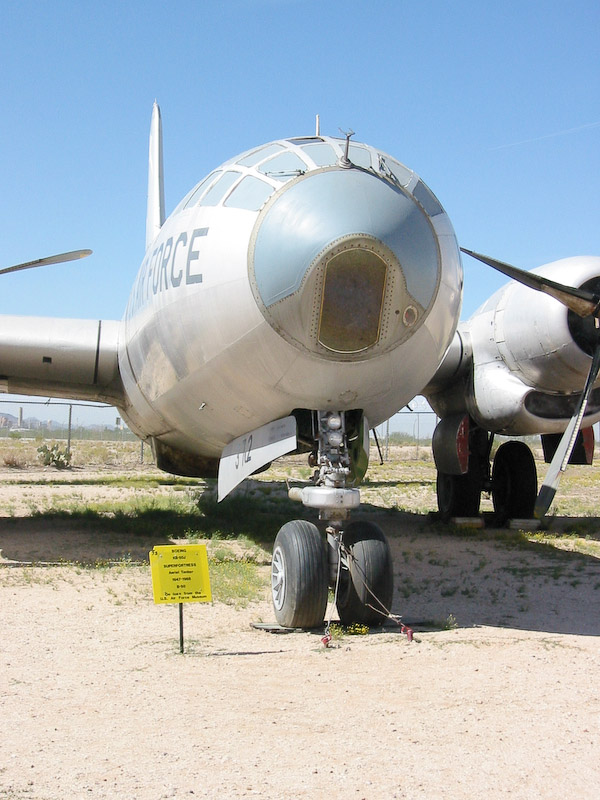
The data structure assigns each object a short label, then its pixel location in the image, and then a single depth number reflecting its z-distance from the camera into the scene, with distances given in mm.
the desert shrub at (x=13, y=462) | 27500
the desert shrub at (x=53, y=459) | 27859
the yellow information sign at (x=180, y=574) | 5719
